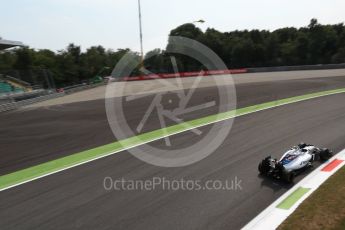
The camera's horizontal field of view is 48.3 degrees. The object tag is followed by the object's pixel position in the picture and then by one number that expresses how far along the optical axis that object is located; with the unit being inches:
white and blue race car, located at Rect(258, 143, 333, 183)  361.1
